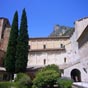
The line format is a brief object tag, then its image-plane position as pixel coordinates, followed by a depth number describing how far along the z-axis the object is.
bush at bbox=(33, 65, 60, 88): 14.49
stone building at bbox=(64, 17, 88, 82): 17.28
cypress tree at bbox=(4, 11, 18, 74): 20.39
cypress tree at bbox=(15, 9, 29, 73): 19.91
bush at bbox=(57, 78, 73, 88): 13.79
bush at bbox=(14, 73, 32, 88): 15.21
